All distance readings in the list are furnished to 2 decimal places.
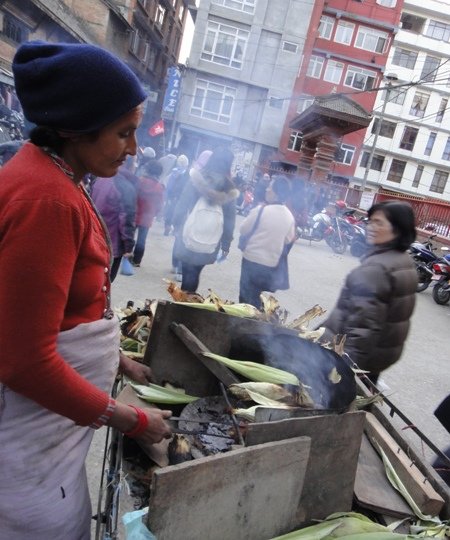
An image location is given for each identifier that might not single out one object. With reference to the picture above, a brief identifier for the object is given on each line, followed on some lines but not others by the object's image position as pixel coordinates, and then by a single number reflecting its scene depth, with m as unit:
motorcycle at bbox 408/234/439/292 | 10.40
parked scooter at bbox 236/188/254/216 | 17.18
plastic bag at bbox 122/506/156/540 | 1.20
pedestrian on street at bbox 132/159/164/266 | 7.05
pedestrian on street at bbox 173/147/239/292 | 4.86
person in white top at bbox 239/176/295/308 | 4.67
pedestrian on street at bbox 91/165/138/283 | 4.63
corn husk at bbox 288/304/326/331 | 2.59
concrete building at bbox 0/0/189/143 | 12.86
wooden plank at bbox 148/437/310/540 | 1.21
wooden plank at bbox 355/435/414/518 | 1.64
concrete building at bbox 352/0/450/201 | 37.09
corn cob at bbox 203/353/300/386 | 2.04
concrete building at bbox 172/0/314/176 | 29.66
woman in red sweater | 0.98
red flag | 18.77
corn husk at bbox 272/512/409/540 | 1.43
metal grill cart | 1.28
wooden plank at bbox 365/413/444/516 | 1.66
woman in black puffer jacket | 2.77
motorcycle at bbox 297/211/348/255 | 13.91
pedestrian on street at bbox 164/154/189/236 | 9.35
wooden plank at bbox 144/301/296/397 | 2.12
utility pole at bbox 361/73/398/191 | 15.20
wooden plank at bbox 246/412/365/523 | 1.47
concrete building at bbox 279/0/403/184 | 31.36
